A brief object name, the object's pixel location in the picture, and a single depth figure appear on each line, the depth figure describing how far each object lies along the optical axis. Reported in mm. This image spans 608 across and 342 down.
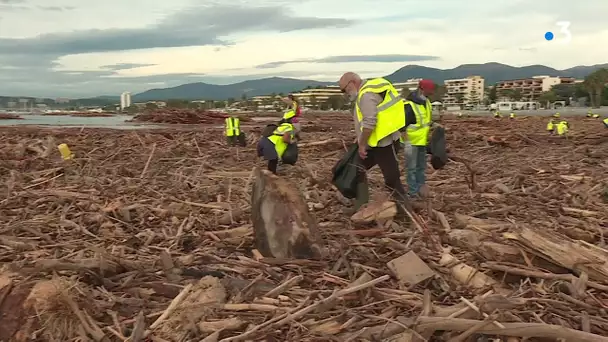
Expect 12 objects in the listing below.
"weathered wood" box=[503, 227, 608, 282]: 4352
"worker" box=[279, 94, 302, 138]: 10219
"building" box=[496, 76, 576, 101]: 153712
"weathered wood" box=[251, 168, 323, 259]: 5125
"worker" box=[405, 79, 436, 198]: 8008
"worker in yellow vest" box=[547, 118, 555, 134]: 20689
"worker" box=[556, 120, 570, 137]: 18922
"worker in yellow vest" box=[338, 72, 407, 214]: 6258
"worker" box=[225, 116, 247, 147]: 15875
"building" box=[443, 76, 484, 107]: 154412
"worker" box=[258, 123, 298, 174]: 9797
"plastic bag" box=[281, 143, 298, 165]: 10000
